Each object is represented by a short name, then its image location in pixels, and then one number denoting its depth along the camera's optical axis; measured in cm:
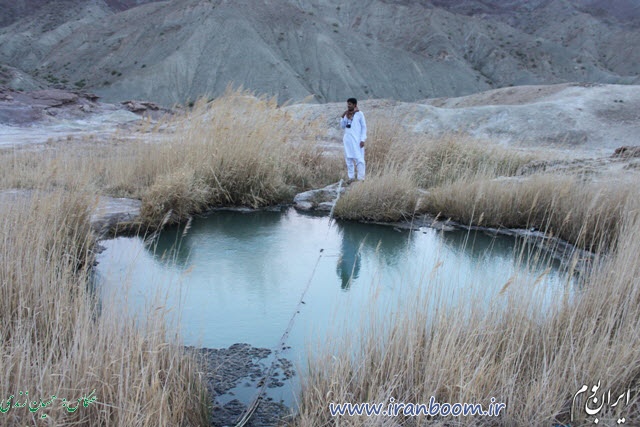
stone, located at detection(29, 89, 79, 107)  2102
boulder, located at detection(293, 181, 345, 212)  770
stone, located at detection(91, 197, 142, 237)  549
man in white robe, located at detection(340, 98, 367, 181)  812
